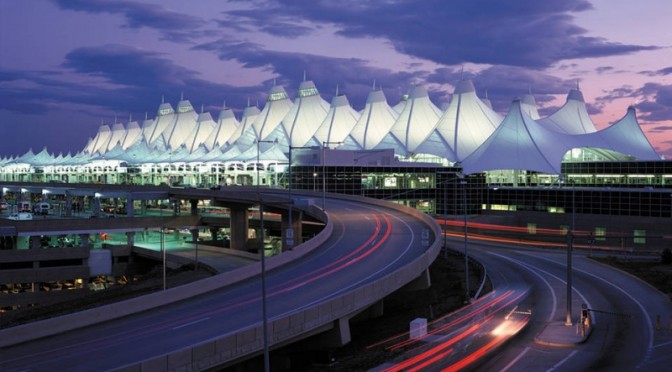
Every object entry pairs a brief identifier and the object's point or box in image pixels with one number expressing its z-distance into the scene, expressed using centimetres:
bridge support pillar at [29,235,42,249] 6437
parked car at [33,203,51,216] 9831
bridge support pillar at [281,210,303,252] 5969
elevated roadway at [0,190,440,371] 2034
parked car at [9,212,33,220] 8087
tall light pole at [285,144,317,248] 4334
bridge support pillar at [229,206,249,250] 7019
